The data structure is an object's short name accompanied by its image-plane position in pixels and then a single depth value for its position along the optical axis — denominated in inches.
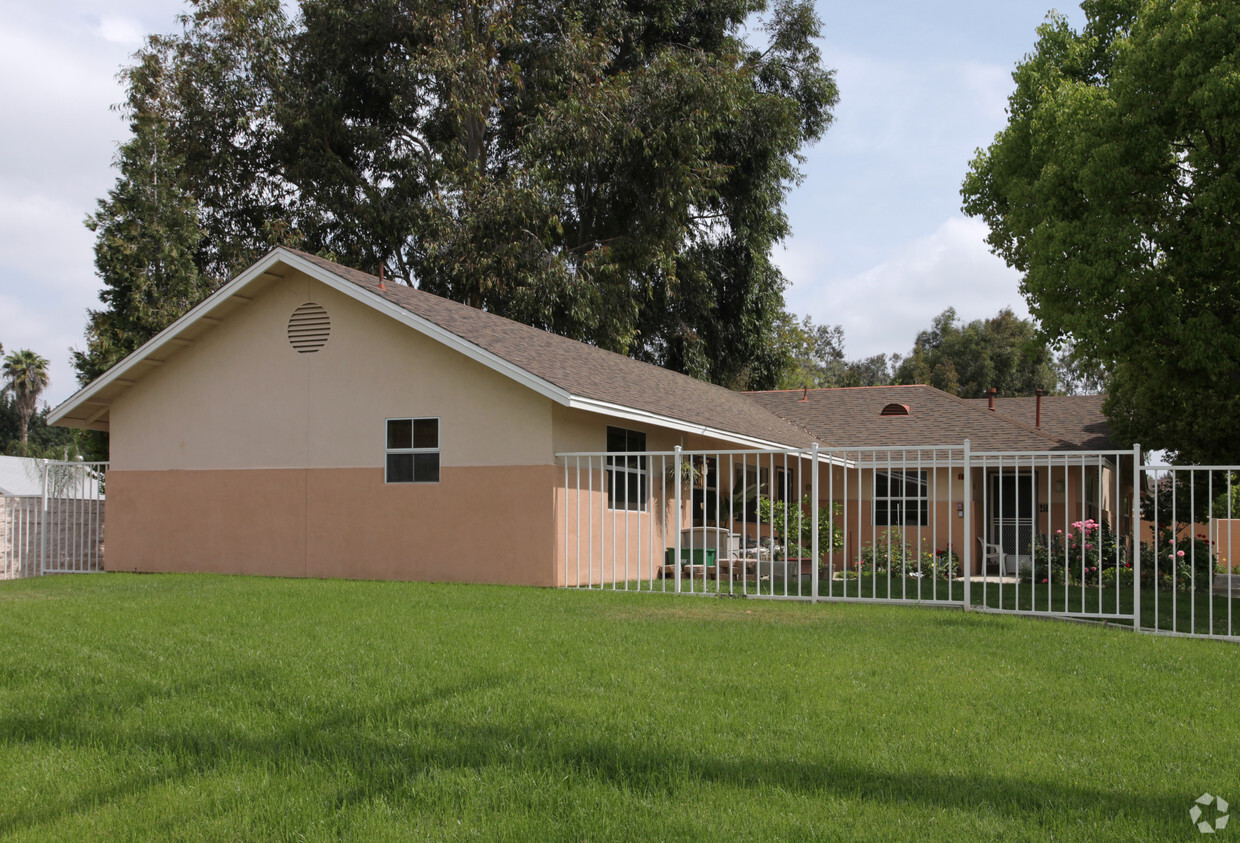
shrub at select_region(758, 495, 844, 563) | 839.1
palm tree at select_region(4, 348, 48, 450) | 2469.2
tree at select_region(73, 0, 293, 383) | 1090.7
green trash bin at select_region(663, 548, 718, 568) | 732.0
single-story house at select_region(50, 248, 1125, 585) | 610.5
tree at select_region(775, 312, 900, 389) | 1838.1
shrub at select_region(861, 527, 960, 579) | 783.9
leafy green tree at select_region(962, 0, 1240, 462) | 625.9
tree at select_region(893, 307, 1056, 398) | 2030.0
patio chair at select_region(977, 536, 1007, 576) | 900.6
